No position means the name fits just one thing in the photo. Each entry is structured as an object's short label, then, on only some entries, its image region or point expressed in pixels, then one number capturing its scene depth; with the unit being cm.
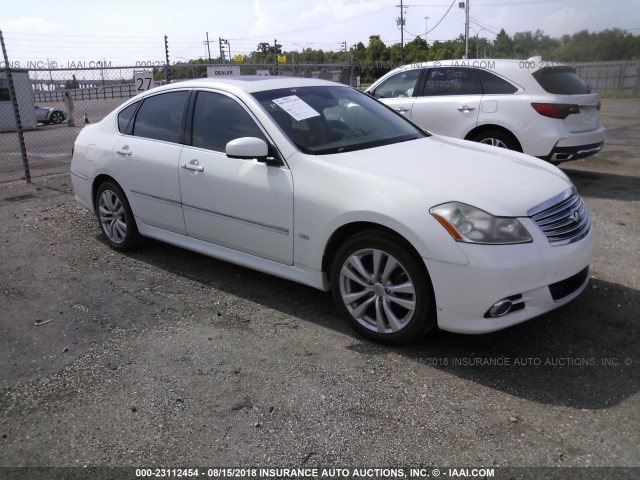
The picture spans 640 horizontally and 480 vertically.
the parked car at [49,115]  2266
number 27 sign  1050
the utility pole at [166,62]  1026
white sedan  328
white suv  727
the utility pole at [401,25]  7225
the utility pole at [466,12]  4853
